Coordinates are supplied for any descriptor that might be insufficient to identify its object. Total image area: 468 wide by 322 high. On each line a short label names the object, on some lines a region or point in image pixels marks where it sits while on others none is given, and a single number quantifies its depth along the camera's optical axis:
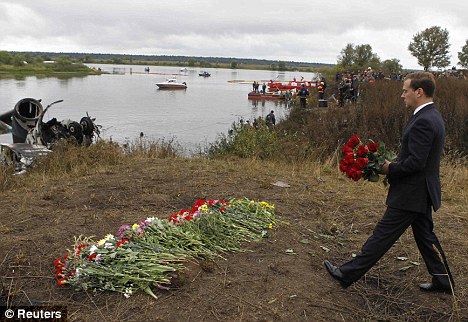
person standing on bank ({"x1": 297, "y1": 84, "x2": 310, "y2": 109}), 25.37
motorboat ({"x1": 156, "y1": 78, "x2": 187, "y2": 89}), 64.38
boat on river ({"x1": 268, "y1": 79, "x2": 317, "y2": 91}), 54.59
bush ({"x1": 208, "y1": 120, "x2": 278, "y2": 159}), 11.08
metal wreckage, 10.65
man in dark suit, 3.51
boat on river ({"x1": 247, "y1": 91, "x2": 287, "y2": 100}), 49.00
